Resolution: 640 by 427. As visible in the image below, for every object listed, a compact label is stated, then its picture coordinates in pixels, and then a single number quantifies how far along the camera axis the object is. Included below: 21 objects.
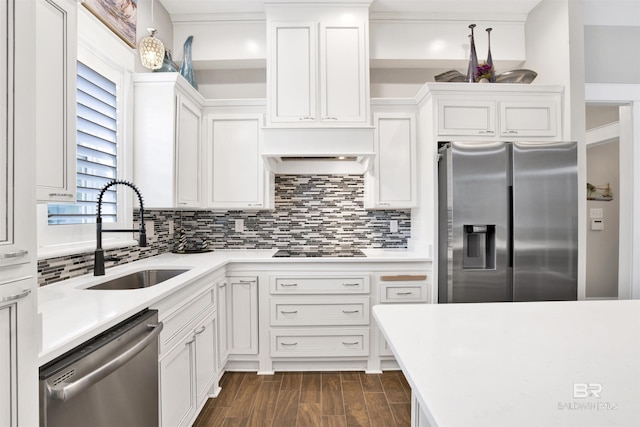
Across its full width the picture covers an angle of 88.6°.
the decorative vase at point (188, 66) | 2.71
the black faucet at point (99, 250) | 1.72
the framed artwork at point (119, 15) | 1.89
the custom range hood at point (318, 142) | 2.55
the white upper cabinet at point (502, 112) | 2.48
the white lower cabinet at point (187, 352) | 1.49
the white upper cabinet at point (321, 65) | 2.61
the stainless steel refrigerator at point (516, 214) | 2.23
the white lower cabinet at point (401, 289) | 2.51
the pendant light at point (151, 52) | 2.24
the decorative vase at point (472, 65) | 2.54
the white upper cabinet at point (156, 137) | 2.28
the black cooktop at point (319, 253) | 2.68
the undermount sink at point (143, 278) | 1.87
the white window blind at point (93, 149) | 1.76
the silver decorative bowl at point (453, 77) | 2.56
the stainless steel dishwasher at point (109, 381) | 0.88
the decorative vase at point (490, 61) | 2.55
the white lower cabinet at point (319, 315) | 2.49
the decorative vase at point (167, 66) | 2.41
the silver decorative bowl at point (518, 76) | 2.56
